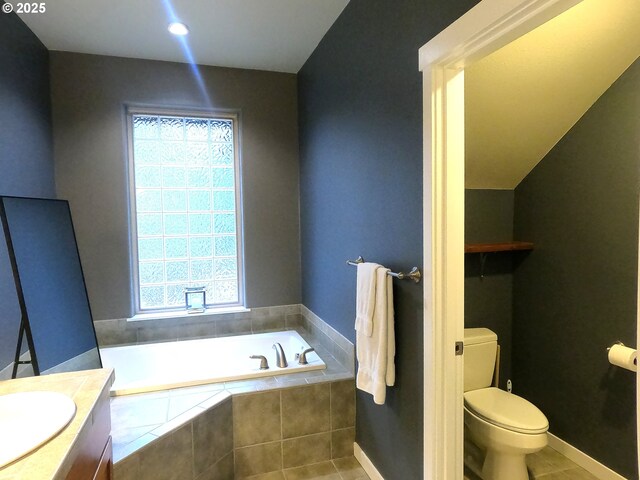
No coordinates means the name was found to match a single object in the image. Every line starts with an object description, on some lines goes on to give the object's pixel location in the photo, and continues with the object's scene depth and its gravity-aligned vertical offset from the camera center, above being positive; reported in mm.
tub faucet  2508 -838
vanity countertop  832 -502
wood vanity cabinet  1016 -631
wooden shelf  2355 -130
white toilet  1933 -999
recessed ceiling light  2447 +1308
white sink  893 -488
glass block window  3127 +185
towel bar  1604 -204
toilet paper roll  1865 -651
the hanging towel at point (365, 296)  1822 -329
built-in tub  2807 -952
